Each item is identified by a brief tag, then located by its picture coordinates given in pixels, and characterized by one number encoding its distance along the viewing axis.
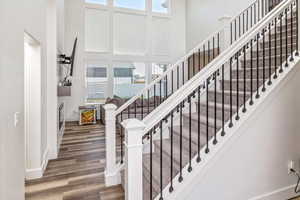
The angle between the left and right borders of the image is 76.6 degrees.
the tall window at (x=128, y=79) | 6.95
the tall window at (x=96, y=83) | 6.62
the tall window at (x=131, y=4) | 6.86
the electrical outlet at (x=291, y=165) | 2.21
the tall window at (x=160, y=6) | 7.38
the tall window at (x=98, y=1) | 6.47
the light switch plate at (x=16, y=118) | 1.68
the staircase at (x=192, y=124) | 1.50
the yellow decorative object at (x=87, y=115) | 5.81
